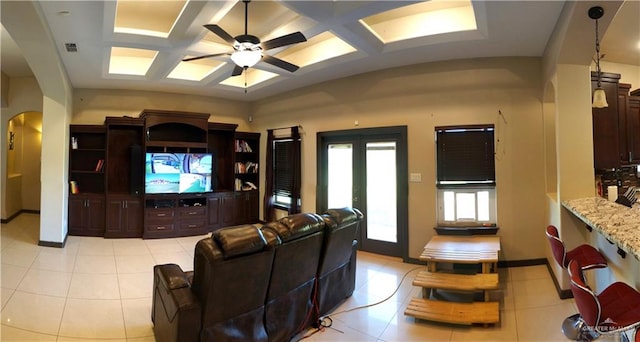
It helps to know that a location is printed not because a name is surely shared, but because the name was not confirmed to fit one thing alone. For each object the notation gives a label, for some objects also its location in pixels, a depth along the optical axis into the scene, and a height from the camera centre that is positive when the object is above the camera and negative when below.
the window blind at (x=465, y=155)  4.30 +0.32
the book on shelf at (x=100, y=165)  6.01 +0.28
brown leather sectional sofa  2.00 -0.77
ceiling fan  2.99 +1.35
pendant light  2.71 +0.75
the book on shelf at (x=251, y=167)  7.05 +0.27
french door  4.75 -0.03
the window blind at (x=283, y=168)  6.24 +0.22
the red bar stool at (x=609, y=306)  1.77 -0.78
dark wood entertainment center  5.79 -0.03
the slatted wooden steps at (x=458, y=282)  2.79 -1.04
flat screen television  5.79 +0.12
